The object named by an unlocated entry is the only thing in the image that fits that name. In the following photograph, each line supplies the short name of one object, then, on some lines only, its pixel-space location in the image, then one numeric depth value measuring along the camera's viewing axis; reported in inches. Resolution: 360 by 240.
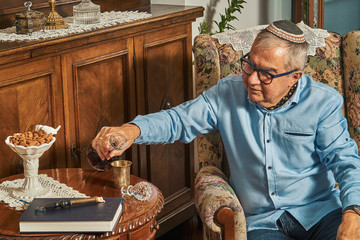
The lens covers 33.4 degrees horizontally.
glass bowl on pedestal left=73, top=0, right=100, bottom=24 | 100.1
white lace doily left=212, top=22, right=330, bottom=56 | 102.5
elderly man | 80.3
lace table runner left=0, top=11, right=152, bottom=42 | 89.7
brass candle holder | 96.0
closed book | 67.9
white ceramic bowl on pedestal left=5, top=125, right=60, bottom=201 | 74.4
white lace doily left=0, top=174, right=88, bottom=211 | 75.5
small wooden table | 68.6
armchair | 98.0
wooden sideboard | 87.1
